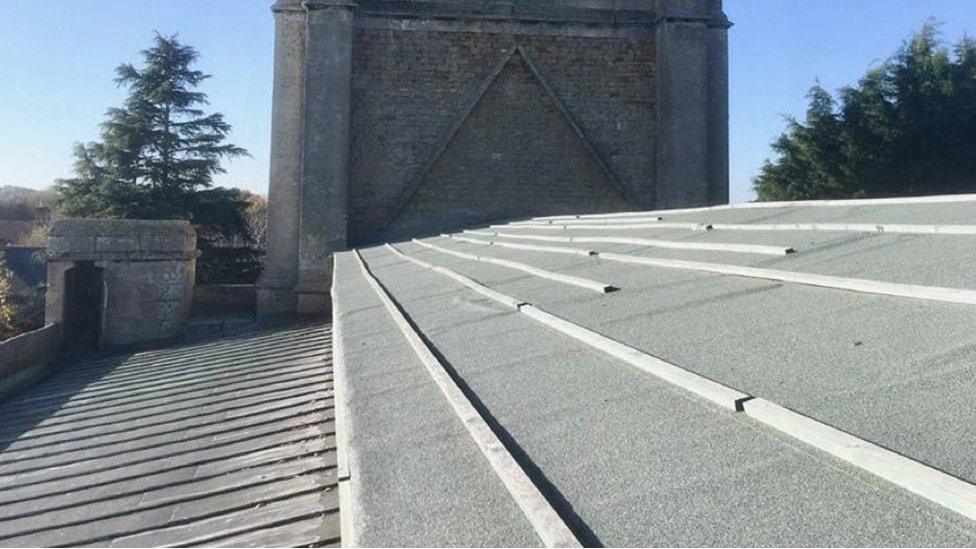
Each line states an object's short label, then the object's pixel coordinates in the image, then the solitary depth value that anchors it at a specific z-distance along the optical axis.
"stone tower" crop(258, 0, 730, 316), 10.84
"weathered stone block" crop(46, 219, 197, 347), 10.14
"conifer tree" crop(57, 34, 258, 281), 20.61
